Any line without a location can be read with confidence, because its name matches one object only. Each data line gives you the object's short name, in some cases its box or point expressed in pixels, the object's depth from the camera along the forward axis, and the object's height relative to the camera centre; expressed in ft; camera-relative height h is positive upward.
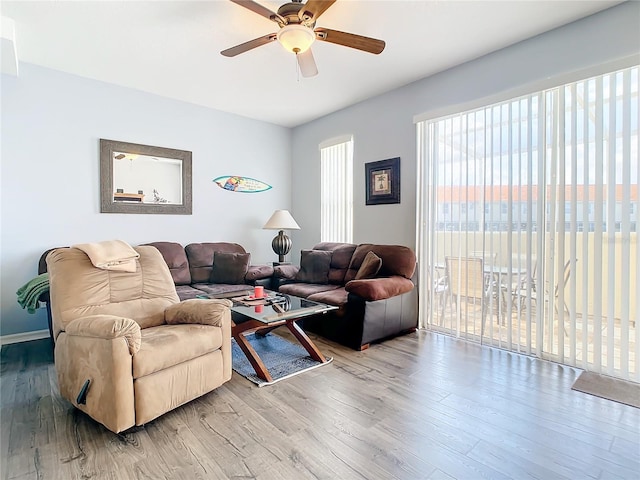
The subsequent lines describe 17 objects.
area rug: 8.30 -3.51
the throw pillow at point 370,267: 11.21 -1.09
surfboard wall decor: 15.52 +2.56
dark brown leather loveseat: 9.94 -1.93
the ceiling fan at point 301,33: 6.52 +4.47
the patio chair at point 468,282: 10.30 -1.52
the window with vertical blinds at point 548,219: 7.88 +0.46
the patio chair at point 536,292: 8.75 -1.62
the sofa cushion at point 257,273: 13.48 -1.56
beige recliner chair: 5.74 -2.07
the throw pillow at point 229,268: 13.34 -1.33
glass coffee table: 8.07 -2.00
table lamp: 15.39 +0.41
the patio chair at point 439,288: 11.44 -1.86
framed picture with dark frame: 12.82 +2.22
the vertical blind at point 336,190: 15.07 +2.20
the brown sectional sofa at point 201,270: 12.51 -1.44
